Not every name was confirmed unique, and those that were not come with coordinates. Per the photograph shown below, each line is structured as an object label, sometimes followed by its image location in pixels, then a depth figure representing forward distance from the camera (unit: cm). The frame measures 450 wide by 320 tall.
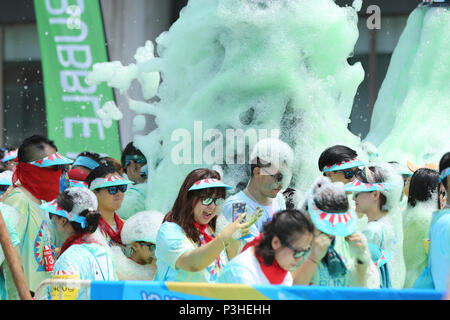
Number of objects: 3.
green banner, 1537
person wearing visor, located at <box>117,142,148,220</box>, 958
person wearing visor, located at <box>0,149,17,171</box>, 1103
